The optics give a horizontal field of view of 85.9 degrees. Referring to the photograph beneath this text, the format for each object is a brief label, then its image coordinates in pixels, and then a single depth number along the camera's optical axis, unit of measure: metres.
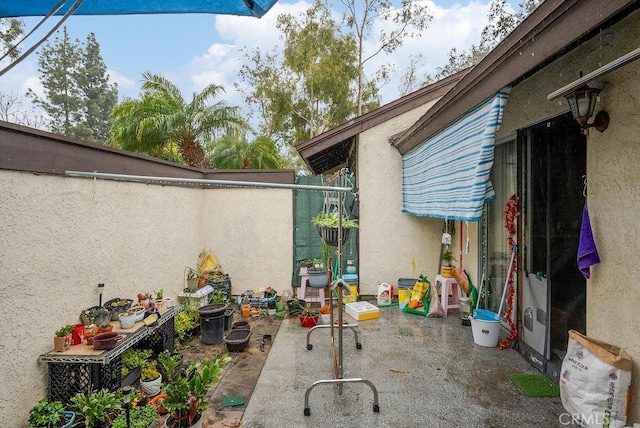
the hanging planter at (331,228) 3.23
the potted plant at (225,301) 4.70
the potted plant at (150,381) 3.04
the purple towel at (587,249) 2.37
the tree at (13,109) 12.48
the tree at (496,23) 13.52
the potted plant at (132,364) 3.05
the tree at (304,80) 16.50
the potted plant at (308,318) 4.75
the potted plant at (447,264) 5.23
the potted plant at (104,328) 2.84
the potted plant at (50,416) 2.29
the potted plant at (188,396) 2.23
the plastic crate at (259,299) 5.49
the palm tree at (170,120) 8.77
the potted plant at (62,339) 2.64
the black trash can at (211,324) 4.20
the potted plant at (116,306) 3.21
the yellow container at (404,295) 5.51
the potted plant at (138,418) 2.35
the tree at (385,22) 16.64
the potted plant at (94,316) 3.00
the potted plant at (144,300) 3.56
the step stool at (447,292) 5.19
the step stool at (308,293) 5.70
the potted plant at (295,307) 5.27
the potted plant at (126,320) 3.02
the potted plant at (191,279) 5.29
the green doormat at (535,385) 2.95
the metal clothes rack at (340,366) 2.75
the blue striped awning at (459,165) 2.73
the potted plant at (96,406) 2.29
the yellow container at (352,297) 5.68
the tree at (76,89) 22.24
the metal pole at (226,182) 2.48
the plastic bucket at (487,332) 3.91
